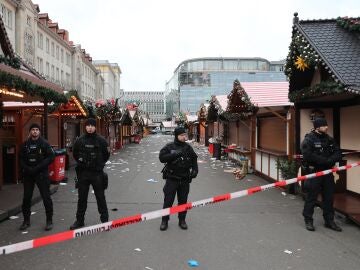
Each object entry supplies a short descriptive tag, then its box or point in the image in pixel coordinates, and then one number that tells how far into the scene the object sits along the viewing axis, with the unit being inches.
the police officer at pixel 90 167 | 239.6
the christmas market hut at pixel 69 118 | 573.0
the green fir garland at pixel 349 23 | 319.6
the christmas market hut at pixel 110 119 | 855.1
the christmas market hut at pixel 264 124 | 435.2
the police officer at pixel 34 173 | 245.6
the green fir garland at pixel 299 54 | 293.1
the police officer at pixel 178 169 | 243.4
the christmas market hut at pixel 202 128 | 1285.1
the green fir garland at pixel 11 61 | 295.3
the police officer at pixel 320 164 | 243.6
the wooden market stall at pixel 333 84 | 275.7
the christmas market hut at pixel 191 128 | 1807.8
